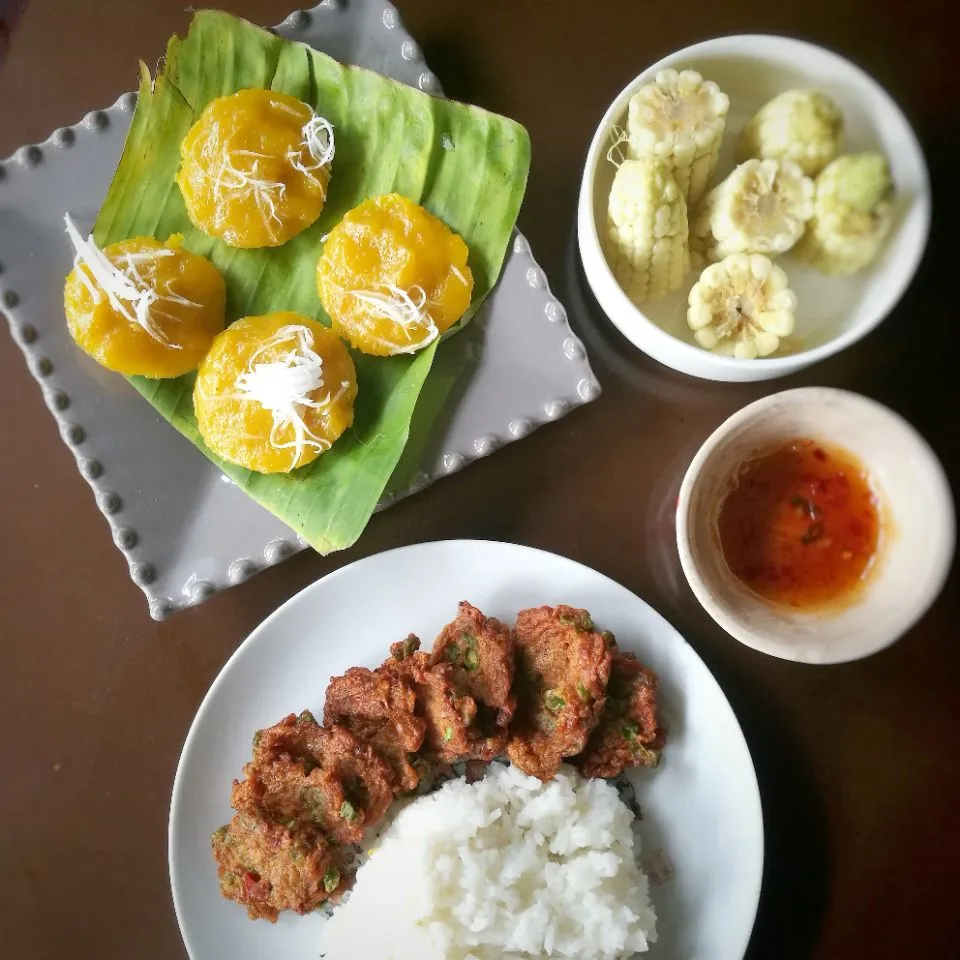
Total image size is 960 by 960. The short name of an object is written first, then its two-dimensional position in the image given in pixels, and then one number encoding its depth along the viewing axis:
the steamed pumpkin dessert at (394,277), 0.43
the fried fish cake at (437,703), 0.40
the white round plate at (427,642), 0.41
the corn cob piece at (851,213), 0.37
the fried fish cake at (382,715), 0.40
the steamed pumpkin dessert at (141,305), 0.42
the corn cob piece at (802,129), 0.38
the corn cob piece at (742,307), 0.38
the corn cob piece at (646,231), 0.38
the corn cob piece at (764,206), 0.39
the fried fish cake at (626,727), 0.41
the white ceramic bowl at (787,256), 0.38
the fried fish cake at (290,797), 0.40
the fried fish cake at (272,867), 0.40
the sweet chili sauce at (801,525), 0.42
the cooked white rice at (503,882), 0.40
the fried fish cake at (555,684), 0.40
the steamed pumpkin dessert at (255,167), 0.43
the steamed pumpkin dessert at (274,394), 0.42
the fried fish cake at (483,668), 0.40
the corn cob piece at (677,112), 0.38
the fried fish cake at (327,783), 0.40
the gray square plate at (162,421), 0.44
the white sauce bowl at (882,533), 0.39
